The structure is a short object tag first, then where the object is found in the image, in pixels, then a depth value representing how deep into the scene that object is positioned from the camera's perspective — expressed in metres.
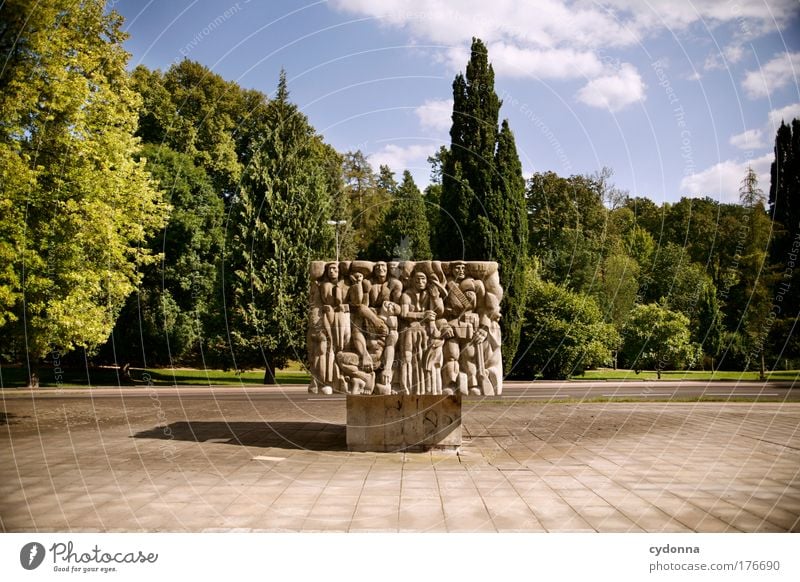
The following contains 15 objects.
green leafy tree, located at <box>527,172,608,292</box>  41.31
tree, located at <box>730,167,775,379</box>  26.55
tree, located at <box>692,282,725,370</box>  38.65
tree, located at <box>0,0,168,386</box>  12.52
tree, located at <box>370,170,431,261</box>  39.94
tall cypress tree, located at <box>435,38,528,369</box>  27.62
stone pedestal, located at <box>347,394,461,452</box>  12.02
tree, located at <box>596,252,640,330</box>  41.41
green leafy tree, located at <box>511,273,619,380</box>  32.25
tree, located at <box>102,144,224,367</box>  30.78
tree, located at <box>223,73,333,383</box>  28.98
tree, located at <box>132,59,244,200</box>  31.64
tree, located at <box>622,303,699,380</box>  35.50
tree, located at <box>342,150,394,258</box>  45.41
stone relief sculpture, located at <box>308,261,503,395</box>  11.69
